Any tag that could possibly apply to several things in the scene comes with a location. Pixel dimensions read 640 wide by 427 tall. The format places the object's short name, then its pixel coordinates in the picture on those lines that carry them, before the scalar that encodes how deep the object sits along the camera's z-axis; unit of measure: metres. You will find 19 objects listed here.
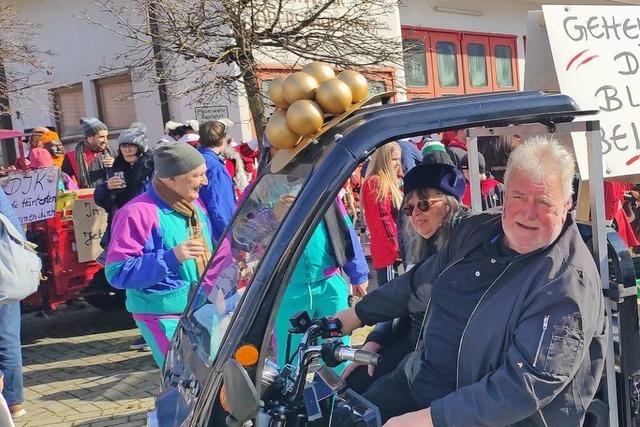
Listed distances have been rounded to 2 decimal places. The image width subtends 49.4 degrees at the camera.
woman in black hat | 2.92
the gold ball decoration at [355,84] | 2.02
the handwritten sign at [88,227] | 6.44
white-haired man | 1.88
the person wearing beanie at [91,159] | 6.80
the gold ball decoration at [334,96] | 1.95
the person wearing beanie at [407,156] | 5.65
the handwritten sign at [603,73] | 2.56
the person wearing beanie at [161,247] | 3.37
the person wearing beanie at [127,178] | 5.90
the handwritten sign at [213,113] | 9.53
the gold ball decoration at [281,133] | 1.95
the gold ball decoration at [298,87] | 1.97
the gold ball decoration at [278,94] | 2.01
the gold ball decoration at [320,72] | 2.04
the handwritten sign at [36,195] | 6.27
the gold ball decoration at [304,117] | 1.91
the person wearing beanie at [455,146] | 5.71
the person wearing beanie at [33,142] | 8.74
